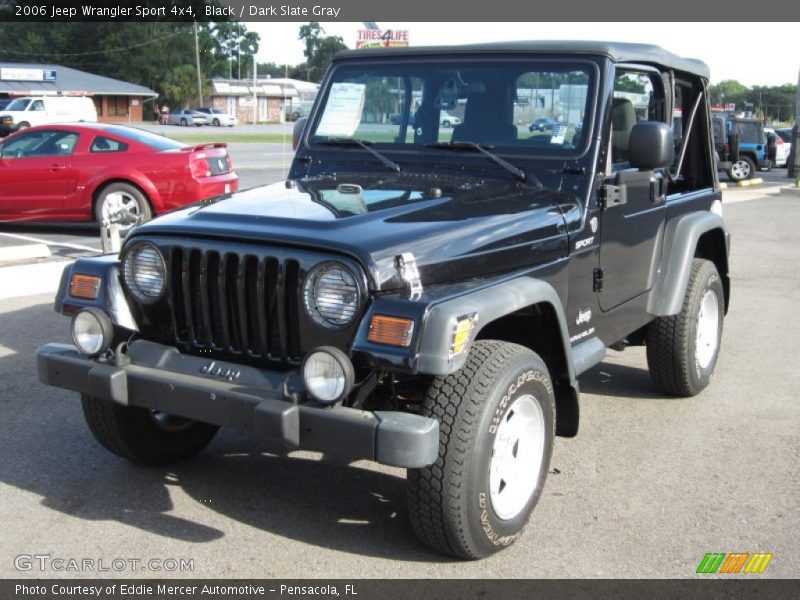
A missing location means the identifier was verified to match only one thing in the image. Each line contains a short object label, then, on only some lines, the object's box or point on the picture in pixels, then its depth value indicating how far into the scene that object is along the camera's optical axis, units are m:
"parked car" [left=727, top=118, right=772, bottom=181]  27.27
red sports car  11.96
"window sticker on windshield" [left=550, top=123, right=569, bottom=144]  4.70
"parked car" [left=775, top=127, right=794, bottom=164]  33.42
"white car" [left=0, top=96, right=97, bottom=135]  38.16
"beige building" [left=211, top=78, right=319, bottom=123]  90.19
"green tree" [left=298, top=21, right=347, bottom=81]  109.56
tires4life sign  40.21
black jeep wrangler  3.45
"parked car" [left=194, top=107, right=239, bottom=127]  69.62
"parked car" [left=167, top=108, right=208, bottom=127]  68.00
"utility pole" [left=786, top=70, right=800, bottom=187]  25.05
